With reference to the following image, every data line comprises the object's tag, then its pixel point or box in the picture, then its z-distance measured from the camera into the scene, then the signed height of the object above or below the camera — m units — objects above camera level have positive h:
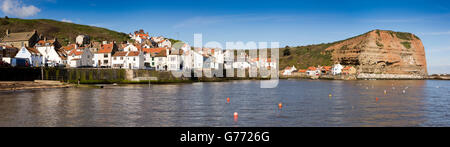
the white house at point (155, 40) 189.00 +17.74
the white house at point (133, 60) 110.56 +3.55
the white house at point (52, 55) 106.12 +5.02
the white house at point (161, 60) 117.50 +3.76
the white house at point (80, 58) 104.37 +4.10
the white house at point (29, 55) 94.56 +4.45
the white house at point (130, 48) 128.32 +8.74
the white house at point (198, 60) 131.00 +4.18
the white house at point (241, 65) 180.07 +3.21
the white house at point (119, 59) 111.58 +3.93
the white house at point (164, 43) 180.04 +14.86
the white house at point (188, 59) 121.88 +4.26
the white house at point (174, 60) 116.31 +3.72
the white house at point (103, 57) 113.25 +4.49
